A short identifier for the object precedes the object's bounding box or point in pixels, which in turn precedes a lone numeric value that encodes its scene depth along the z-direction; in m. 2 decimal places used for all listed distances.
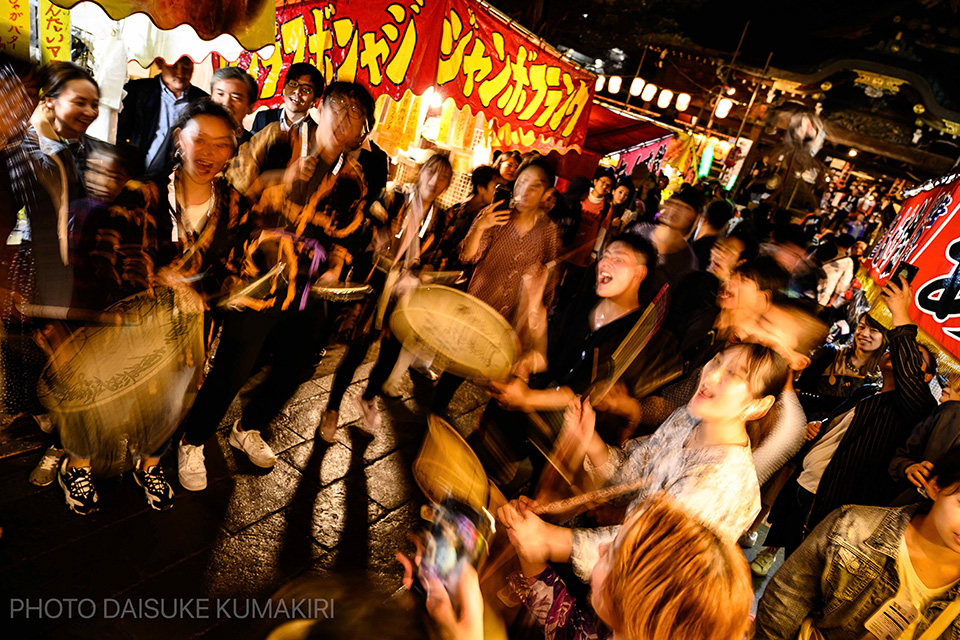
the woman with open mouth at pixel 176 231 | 2.53
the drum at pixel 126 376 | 2.37
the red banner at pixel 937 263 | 4.44
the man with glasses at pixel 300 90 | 3.62
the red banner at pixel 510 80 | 4.65
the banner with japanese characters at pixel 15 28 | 2.63
